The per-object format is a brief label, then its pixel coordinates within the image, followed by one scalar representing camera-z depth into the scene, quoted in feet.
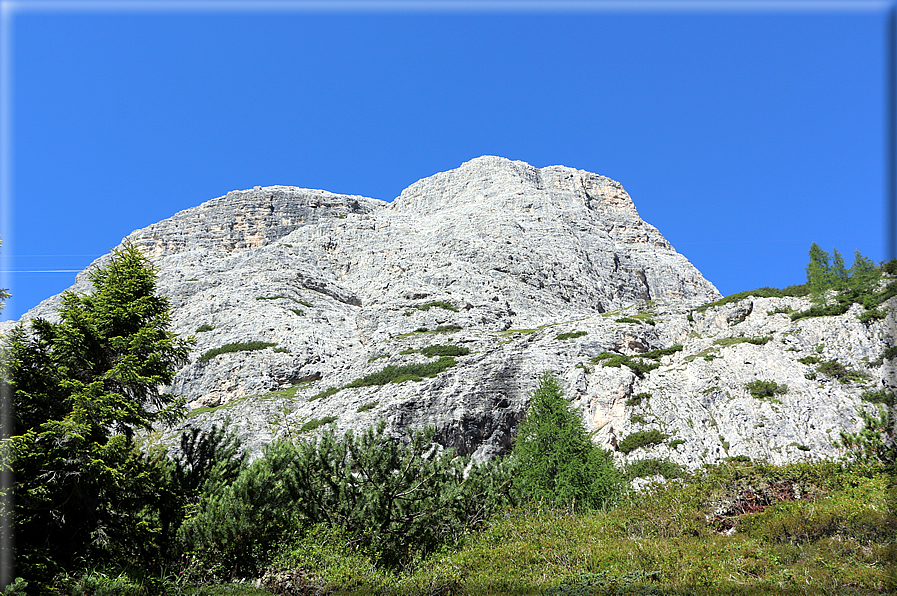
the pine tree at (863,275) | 133.18
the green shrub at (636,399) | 123.95
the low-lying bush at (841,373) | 107.45
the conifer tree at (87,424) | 39.24
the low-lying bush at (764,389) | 111.52
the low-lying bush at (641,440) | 110.11
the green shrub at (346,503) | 41.50
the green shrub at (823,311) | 130.82
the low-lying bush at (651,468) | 97.28
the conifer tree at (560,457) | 78.69
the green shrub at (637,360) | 139.03
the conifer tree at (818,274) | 153.20
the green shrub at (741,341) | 132.77
